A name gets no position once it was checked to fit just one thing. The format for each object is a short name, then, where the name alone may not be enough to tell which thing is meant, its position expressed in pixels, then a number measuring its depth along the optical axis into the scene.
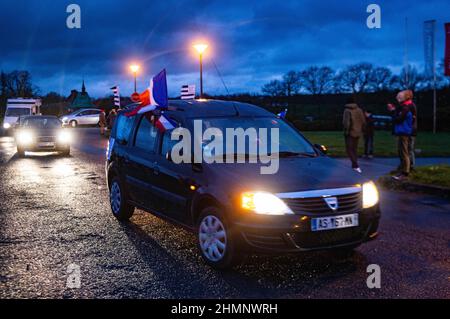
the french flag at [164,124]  6.45
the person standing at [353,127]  13.48
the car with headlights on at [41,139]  19.33
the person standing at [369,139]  17.46
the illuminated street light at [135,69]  33.53
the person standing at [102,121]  30.36
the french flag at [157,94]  6.73
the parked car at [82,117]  45.73
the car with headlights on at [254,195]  5.04
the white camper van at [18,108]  38.13
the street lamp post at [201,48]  24.42
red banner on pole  12.42
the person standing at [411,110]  11.81
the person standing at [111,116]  25.66
